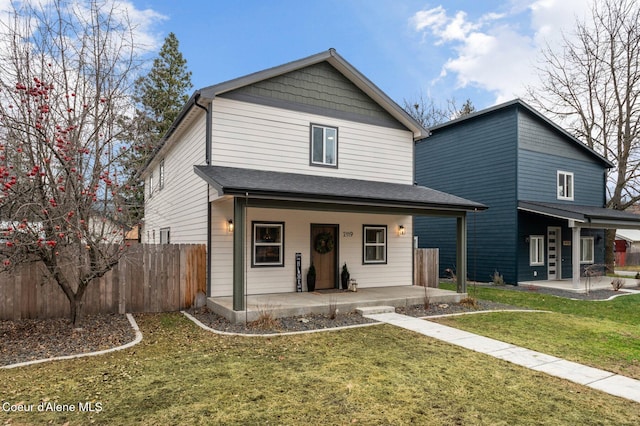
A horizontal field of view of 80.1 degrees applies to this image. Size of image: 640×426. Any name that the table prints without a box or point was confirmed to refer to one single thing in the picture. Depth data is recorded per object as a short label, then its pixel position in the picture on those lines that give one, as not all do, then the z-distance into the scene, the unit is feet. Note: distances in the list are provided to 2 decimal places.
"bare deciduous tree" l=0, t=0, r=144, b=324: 20.81
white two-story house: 30.45
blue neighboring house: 50.49
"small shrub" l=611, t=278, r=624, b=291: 47.09
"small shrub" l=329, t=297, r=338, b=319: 27.50
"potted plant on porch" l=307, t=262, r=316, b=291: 35.60
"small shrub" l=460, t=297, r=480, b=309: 33.47
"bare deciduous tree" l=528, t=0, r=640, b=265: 65.98
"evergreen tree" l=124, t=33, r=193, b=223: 86.84
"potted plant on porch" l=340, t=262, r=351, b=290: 37.32
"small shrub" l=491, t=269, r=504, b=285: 50.53
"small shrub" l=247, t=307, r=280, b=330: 24.45
